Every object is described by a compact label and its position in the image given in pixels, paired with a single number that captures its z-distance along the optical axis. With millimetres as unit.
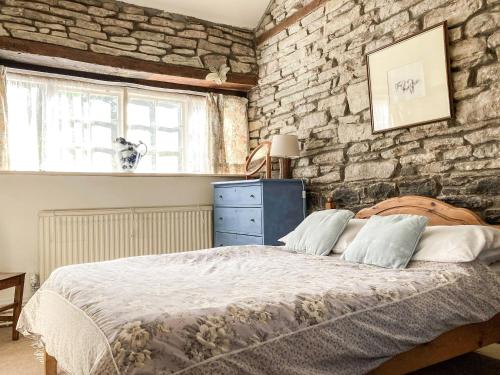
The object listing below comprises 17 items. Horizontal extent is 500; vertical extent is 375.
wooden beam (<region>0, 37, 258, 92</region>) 3541
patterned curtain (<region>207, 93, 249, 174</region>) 4602
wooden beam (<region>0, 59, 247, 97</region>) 3766
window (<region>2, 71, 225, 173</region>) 3756
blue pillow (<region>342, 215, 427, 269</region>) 2215
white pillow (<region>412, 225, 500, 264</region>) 2068
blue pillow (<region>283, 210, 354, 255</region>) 2752
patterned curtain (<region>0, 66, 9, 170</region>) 3555
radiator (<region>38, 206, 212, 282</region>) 3639
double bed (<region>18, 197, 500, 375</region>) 1247
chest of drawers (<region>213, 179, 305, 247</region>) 3658
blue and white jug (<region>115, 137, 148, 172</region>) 4016
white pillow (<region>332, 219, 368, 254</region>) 2696
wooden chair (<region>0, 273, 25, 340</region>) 2914
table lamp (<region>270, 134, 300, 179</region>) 3820
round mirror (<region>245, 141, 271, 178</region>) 4195
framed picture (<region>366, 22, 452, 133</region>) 2744
